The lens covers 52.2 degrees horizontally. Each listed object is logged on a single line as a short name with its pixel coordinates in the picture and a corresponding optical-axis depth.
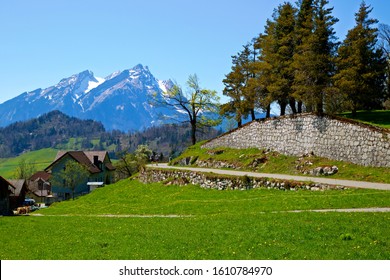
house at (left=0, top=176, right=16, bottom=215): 55.72
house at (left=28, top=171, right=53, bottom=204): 122.31
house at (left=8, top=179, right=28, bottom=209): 96.12
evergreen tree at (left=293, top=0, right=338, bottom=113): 40.56
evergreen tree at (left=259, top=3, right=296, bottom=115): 46.28
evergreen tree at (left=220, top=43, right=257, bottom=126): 58.30
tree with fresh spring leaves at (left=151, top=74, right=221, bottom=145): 67.31
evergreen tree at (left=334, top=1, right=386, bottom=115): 39.56
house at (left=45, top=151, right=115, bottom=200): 105.00
